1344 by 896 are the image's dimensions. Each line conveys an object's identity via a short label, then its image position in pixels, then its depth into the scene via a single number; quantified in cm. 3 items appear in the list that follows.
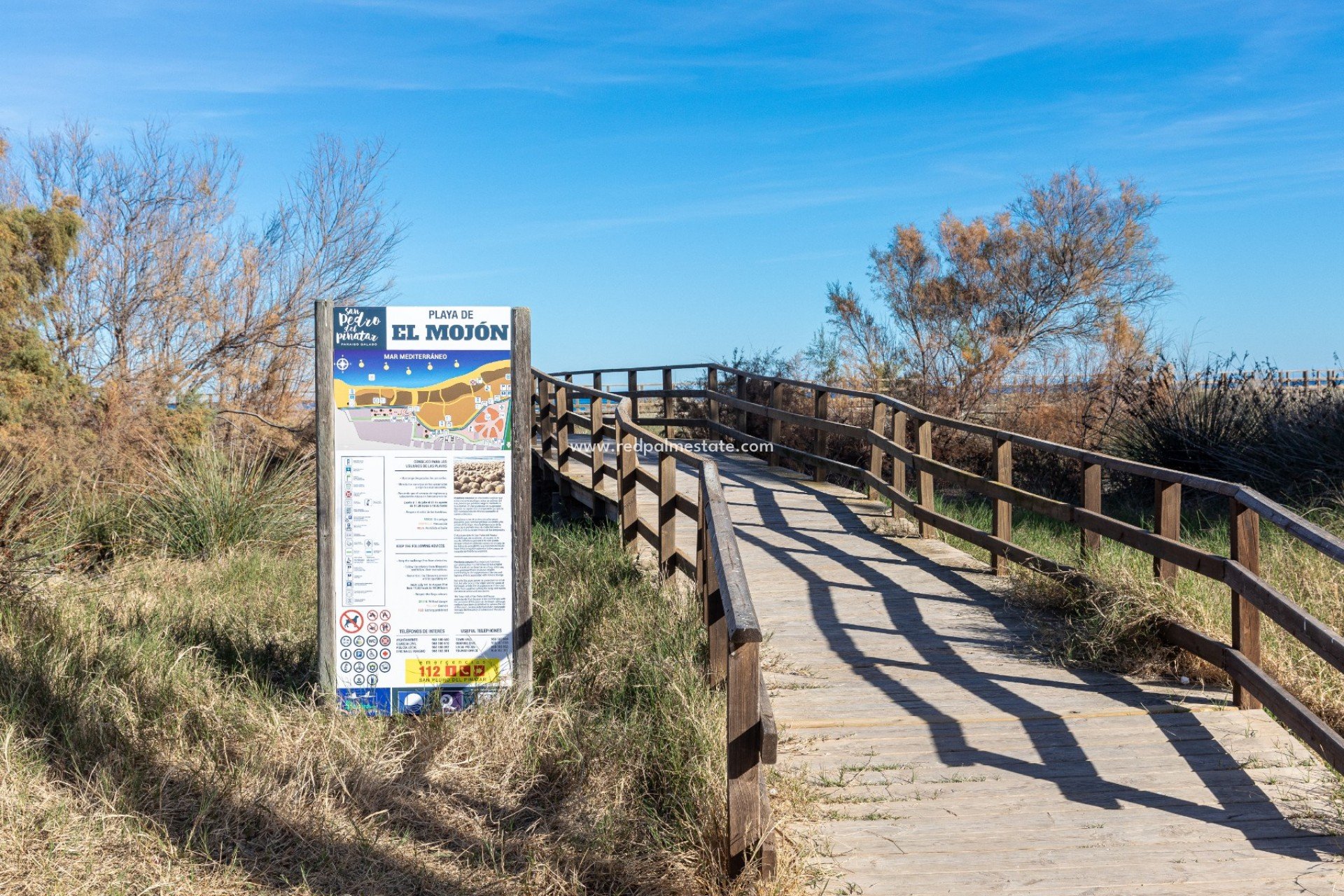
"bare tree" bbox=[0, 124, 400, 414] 1702
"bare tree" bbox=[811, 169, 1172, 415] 3216
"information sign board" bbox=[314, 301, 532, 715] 585
